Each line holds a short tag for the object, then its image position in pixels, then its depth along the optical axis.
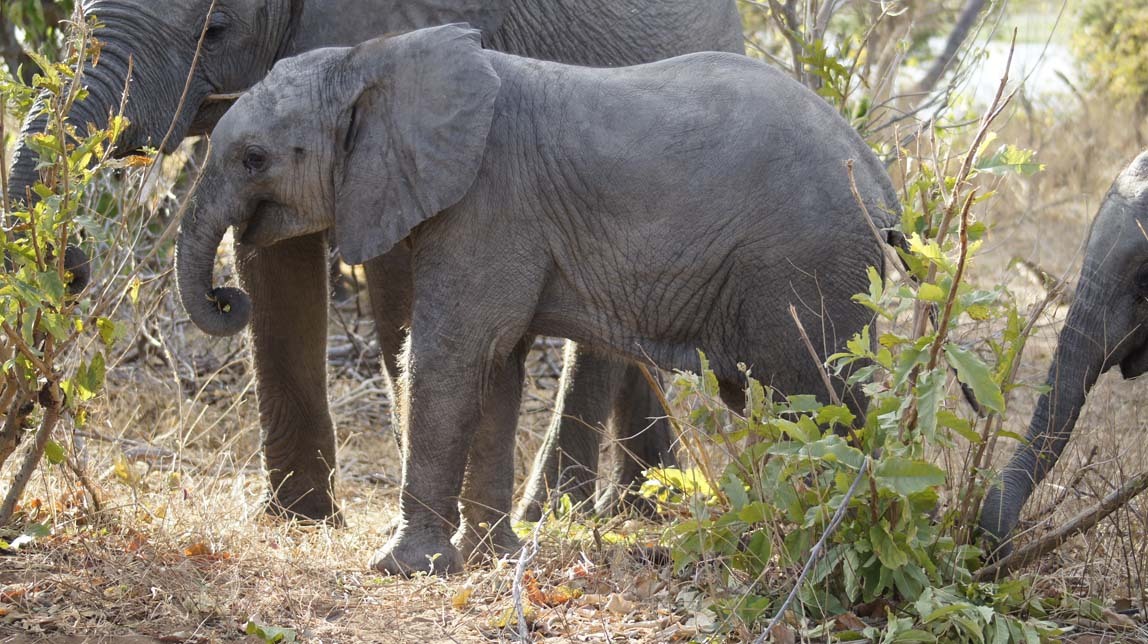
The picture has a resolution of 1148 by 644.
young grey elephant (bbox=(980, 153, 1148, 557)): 8.56
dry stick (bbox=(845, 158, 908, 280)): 7.19
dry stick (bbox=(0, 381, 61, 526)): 8.47
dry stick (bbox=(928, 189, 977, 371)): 6.84
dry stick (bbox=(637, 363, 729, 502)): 8.01
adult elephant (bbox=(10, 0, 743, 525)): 9.64
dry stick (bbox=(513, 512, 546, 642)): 7.16
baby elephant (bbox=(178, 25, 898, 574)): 8.47
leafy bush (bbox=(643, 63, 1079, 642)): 6.96
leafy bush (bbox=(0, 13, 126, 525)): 7.88
